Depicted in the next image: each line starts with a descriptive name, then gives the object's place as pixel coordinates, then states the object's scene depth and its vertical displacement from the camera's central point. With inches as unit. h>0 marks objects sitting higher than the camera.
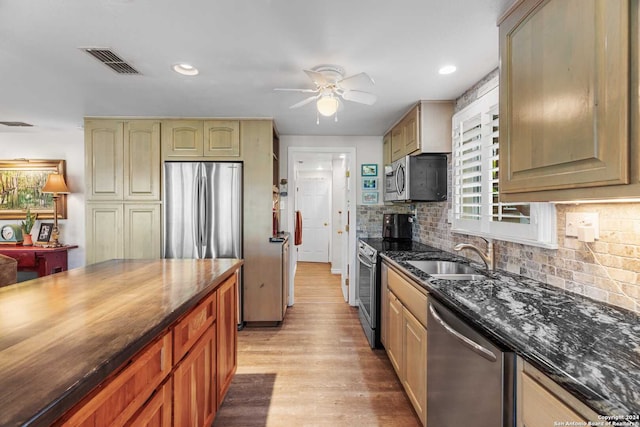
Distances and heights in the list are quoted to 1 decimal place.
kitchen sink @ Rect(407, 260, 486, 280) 86.7 -16.6
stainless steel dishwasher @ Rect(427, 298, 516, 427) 38.8 -25.8
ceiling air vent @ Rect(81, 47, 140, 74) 75.7 +41.7
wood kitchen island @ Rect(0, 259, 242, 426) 26.8 -15.0
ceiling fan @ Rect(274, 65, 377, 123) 77.5 +35.0
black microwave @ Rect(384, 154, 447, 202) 113.1 +13.5
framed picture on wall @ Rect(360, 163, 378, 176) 163.9 +23.8
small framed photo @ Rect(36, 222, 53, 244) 155.9 -9.7
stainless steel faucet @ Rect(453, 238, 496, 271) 74.4 -11.5
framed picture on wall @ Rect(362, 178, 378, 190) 163.5 +16.0
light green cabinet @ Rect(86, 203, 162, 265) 131.6 -6.9
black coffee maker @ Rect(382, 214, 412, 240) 143.3 -6.4
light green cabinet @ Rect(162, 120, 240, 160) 130.7 +33.0
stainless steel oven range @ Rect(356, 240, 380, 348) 111.0 -32.6
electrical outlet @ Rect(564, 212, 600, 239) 53.4 -1.7
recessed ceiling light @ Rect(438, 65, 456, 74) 82.6 +40.9
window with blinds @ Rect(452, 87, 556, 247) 64.4 +6.3
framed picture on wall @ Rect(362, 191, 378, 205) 163.2 +8.8
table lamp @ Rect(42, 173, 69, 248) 149.1 +12.0
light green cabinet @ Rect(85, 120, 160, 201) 130.4 +24.0
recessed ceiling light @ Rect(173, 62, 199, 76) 83.6 +41.8
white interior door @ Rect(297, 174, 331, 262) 292.0 -0.9
